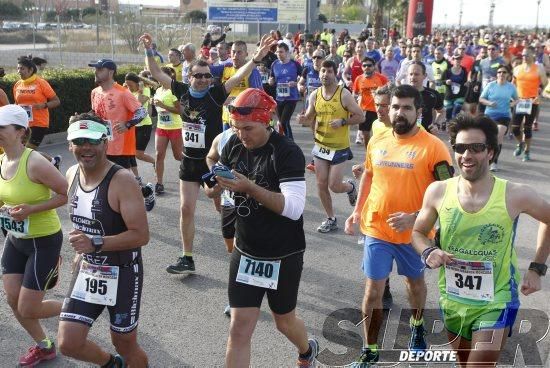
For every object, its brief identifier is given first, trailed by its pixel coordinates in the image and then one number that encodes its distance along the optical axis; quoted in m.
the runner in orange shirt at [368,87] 11.93
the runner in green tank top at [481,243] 3.41
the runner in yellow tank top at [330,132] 7.62
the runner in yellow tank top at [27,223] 4.36
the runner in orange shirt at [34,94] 10.10
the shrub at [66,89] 13.78
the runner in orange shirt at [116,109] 7.57
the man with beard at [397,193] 4.49
